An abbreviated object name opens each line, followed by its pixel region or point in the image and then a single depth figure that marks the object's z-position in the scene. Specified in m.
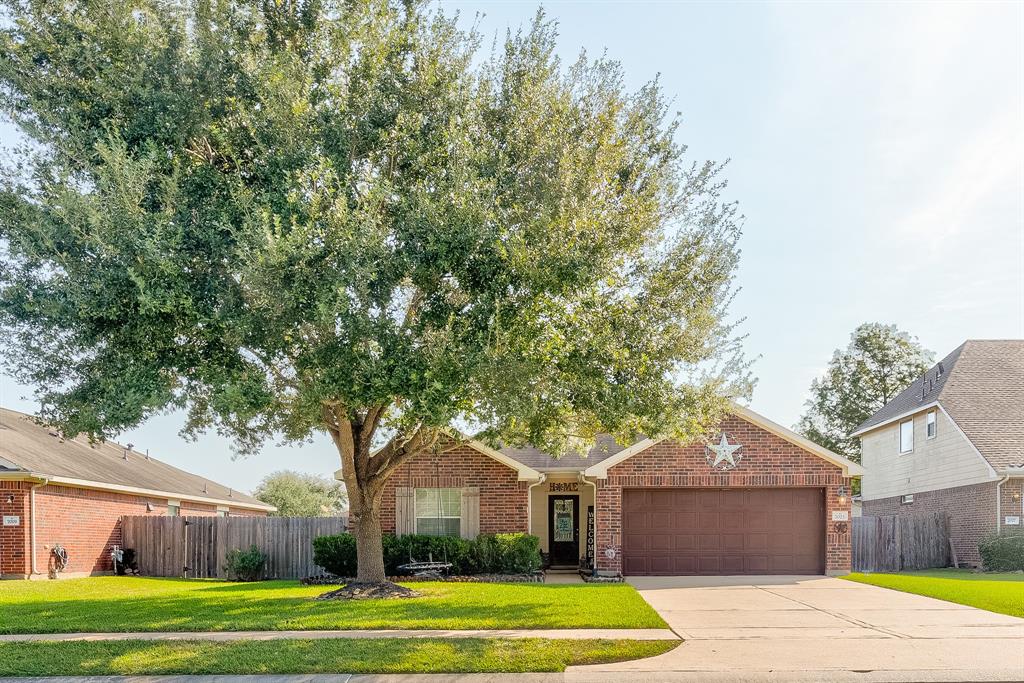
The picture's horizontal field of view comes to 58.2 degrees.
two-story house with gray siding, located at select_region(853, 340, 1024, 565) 22.84
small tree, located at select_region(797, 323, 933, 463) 45.75
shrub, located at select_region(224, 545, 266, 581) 21.39
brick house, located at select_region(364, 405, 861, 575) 21.30
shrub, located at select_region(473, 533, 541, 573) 20.42
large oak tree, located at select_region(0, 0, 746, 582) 11.10
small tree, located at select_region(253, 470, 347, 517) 51.19
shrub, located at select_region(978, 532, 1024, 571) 21.84
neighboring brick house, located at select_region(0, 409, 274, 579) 20.33
